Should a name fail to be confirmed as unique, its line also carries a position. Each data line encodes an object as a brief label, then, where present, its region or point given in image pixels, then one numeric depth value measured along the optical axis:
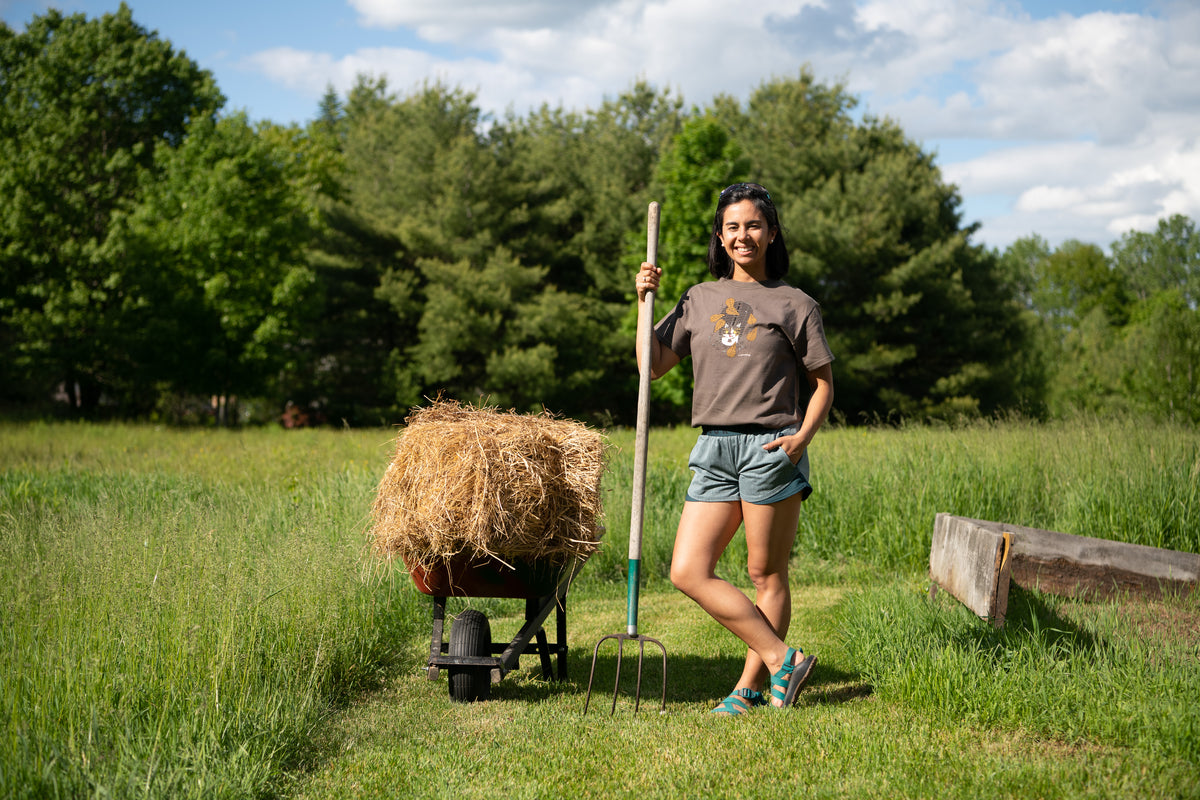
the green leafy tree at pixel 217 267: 24.23
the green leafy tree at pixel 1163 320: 17.62
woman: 3.61
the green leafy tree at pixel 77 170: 25.59
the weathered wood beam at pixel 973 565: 4.35
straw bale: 3.78
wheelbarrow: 3.95
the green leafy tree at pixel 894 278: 26.50
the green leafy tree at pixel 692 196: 23.23
